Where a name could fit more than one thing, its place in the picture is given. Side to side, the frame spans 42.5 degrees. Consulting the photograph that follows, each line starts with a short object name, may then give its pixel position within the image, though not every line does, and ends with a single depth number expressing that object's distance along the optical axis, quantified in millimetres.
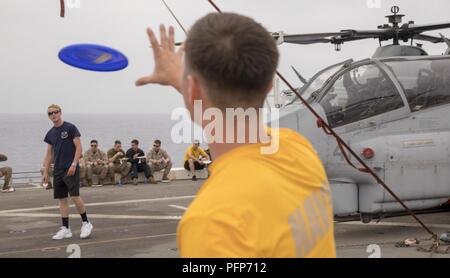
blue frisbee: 2658
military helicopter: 7832
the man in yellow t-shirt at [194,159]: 18422
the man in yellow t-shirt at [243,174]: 1386
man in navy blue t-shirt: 8734
